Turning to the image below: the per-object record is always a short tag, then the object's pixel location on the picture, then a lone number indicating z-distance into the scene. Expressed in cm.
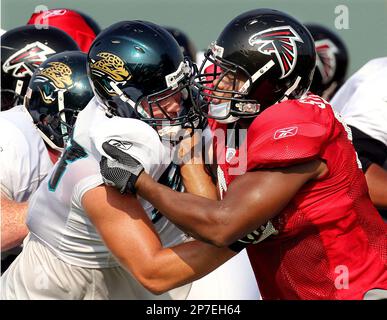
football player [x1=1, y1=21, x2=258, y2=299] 685
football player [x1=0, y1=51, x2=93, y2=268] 917
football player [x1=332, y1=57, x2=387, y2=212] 967
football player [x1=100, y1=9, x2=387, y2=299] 639
